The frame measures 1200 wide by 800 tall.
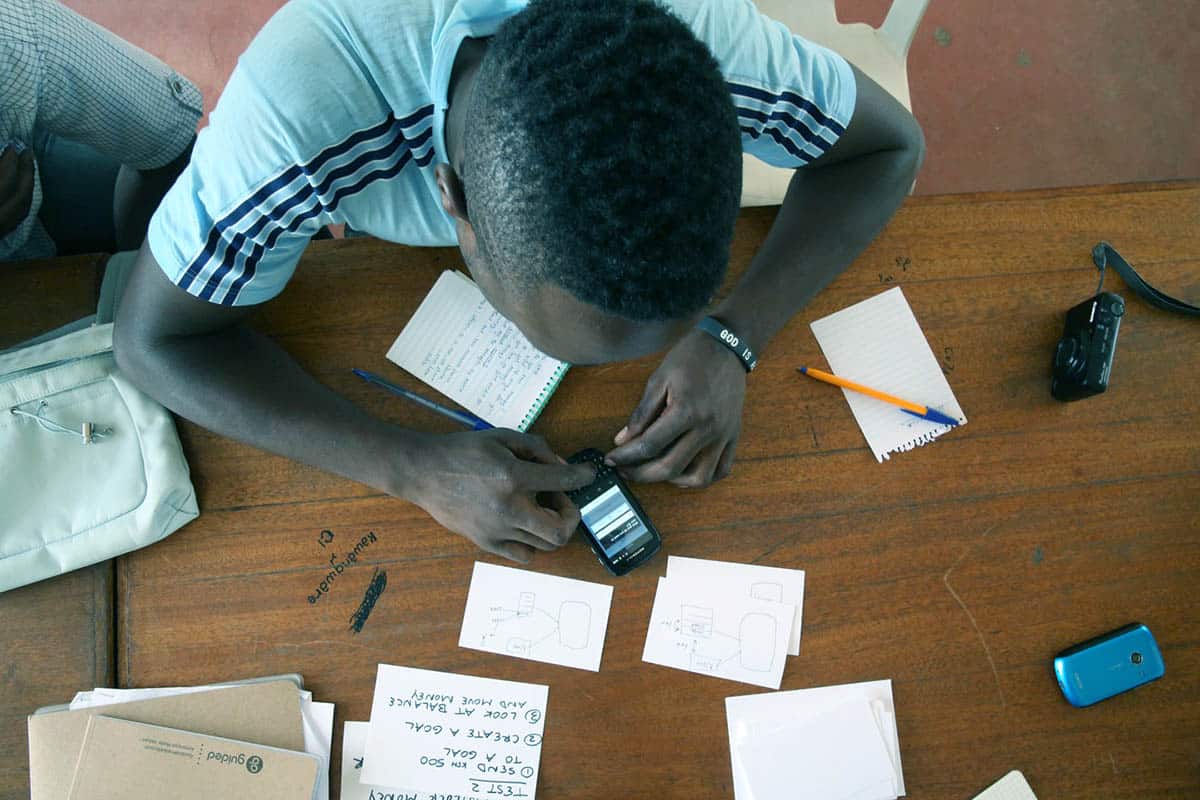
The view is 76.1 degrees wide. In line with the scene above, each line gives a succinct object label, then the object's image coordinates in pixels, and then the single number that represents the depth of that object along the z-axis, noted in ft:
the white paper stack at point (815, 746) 2.66
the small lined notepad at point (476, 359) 2.89
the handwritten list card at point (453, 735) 2.62
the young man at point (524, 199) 1.68
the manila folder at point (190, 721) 2.51
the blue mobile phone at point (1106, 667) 2.73
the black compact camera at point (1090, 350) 2.83
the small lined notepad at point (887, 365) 2.93
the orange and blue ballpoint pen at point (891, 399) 2.90
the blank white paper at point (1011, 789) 2.68
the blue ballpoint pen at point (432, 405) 2.86
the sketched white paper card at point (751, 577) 2.78
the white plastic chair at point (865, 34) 3.81
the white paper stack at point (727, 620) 2.73
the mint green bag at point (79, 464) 2.61
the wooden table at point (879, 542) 2.68
